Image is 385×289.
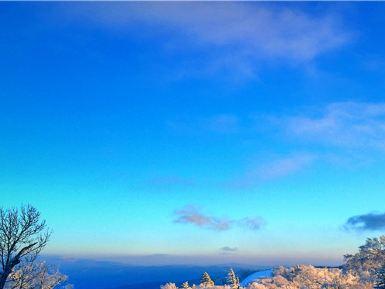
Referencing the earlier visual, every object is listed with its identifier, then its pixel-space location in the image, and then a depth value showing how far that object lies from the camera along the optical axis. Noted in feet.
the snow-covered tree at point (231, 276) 355.77
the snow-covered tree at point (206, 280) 370.53
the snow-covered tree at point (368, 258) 284.24
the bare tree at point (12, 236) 115.02
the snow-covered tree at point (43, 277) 154.38
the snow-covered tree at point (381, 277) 168.04
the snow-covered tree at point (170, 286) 357.20
